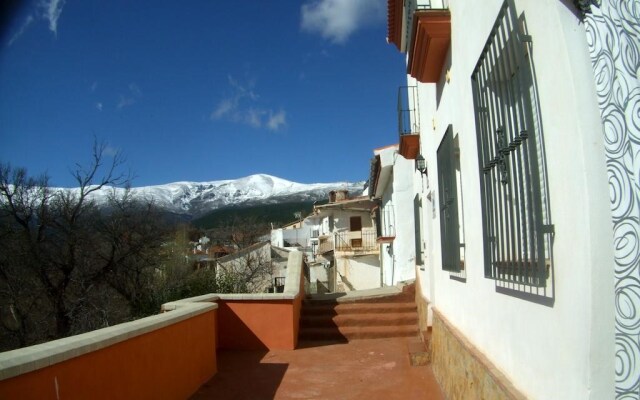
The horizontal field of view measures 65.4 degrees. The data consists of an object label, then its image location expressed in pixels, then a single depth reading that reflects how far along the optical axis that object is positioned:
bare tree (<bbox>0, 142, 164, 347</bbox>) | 16.39
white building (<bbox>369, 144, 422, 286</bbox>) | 14.38
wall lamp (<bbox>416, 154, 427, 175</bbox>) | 8.14
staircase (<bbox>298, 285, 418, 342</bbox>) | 9.62
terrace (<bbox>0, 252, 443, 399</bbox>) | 3.28
